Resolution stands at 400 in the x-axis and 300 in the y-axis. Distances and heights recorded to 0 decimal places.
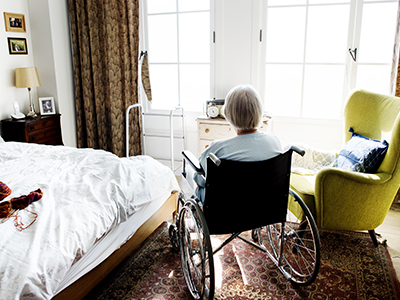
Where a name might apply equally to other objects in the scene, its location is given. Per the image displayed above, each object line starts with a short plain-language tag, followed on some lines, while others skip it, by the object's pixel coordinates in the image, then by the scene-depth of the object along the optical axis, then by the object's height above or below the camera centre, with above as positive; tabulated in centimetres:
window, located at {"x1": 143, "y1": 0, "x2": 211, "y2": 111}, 385 +20
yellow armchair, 222 -80
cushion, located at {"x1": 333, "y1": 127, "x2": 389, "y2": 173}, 234 -59
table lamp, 360 -8
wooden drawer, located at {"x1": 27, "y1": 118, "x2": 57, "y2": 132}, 356 -57
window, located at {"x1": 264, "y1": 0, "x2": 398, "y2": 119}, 329 +16
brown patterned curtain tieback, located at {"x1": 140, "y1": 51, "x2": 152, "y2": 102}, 399 -7
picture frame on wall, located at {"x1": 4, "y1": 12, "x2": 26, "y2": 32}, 362 +48
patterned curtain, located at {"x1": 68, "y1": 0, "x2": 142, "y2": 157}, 386 -1
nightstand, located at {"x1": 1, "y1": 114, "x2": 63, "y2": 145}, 350 -62
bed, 145 -74
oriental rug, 203 -127
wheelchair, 172 -71
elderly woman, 182 -35
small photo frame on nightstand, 383 -40
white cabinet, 342 -59
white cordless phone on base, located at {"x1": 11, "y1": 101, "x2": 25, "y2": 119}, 360 -46
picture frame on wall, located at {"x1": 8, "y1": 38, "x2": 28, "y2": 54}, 366 +24
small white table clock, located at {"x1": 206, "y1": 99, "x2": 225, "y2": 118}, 344 -38
